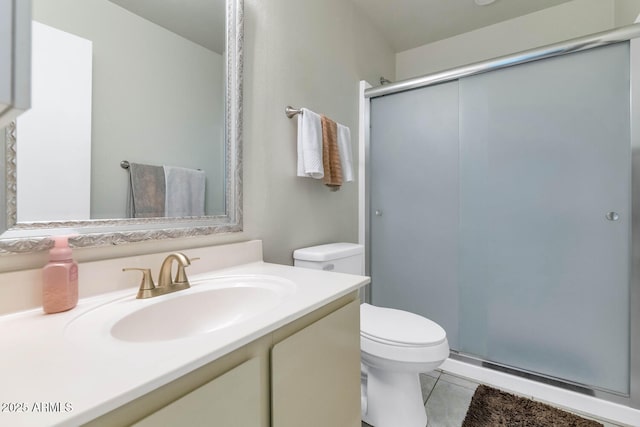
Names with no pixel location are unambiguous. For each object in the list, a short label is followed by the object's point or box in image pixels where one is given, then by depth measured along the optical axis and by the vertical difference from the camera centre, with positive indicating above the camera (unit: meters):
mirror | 0.72 +0.27
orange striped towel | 1.52 +0.32
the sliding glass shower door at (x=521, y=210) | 1.42 +0.03
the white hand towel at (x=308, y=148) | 1.40 +0.32
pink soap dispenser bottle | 0.66 -0.15
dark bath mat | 1.33 -0.95
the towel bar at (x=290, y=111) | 1.41 +0.50
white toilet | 1.17 -0.56
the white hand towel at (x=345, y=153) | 1.66 +0.36
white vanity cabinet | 0.46 -0.33
